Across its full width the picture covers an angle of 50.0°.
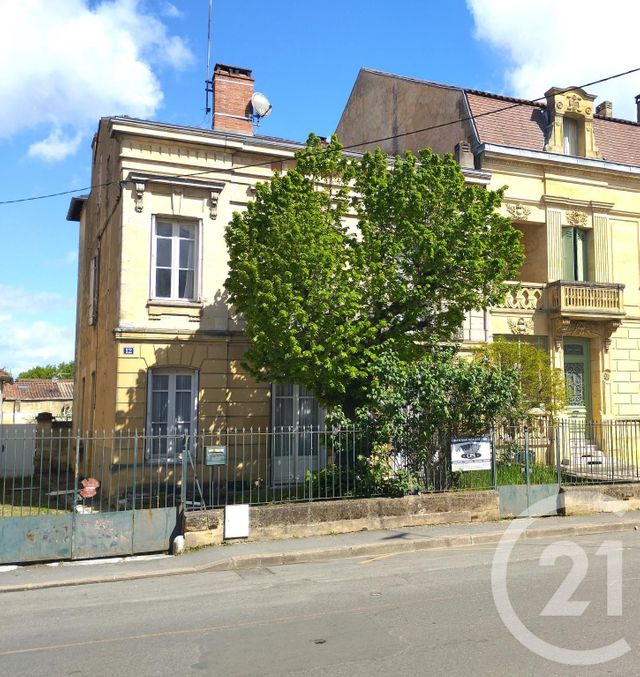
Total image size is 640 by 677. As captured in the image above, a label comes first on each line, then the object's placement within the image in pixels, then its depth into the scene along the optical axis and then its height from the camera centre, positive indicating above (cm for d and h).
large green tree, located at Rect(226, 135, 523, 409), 1263 +297
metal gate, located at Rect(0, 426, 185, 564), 1017 -178
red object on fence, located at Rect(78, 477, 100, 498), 1095 -115
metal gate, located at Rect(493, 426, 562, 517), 1352 -132
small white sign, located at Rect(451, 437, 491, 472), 1316 -68
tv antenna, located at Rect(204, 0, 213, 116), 1831 +872
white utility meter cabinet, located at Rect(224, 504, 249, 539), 1118 -169
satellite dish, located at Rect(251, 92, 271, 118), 1783 +810
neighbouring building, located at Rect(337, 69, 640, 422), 1984 +578
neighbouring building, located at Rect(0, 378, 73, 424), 4391 +114
